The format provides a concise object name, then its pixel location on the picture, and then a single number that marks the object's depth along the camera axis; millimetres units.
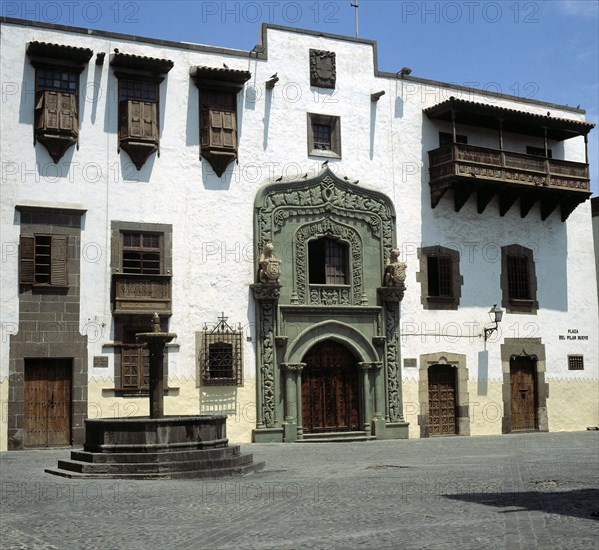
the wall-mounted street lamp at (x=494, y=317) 29672
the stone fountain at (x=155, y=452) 15766
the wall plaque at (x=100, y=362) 23672
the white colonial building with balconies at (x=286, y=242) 23688
